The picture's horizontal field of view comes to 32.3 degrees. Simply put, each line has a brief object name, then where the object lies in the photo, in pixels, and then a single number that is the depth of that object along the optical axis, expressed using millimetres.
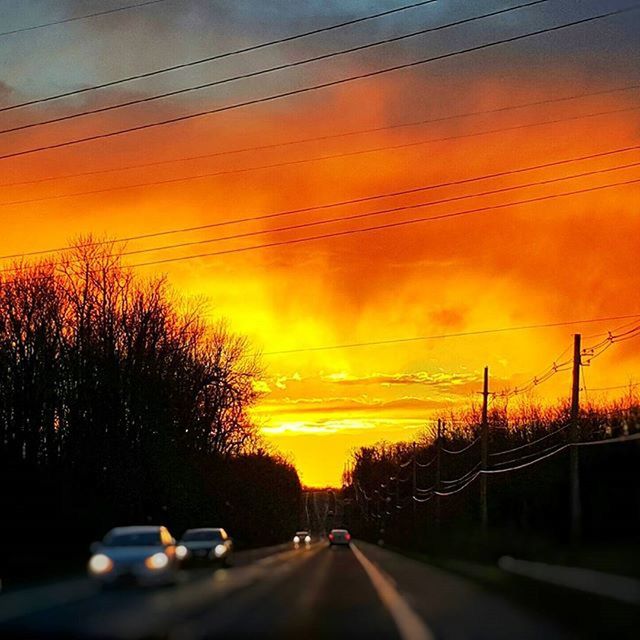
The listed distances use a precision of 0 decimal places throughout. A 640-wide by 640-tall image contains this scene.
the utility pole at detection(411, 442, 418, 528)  131375
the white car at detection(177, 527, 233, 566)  51438
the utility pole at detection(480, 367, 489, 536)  68750
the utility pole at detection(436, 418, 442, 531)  93425
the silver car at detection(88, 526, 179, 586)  32844
